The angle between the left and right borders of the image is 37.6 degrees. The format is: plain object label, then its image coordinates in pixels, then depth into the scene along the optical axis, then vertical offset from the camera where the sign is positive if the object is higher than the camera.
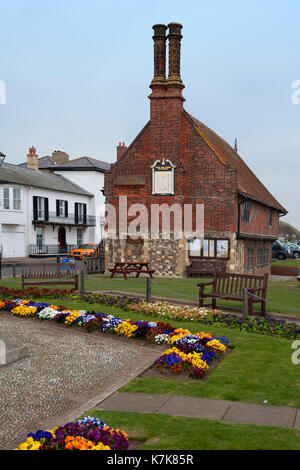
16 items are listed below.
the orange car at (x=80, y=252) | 40.75 -0.90
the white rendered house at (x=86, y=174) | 54.66 +8.50
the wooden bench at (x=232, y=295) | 12.26 -1.56
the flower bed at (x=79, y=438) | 4.59 -2.11
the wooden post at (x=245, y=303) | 11.64 -1.61
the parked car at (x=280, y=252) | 50.38 -1.16
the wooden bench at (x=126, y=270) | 22.46 -1.45
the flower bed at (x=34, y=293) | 15.06 -1.75
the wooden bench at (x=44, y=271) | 17.88 -1.21
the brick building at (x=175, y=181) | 24.62 +3.48
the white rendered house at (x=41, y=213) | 40.81 +3.08
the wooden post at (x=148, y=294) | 13.95 -1.65
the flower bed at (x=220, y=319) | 10.68 -2.04
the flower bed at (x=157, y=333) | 7.77 -2.00
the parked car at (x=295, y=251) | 52.79 -1.10
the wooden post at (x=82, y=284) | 15.58 -1.48
